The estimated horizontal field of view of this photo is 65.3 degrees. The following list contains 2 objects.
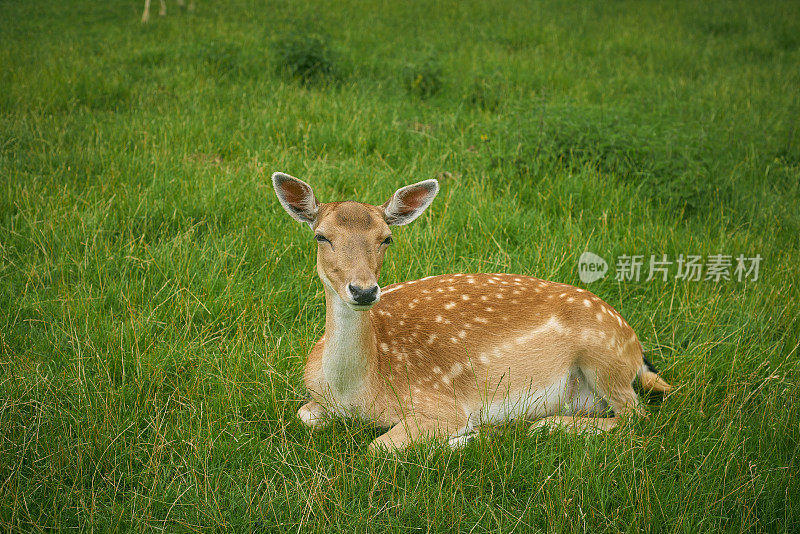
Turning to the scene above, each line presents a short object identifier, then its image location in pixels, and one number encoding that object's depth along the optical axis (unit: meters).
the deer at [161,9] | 11.47
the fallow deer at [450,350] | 2.86
